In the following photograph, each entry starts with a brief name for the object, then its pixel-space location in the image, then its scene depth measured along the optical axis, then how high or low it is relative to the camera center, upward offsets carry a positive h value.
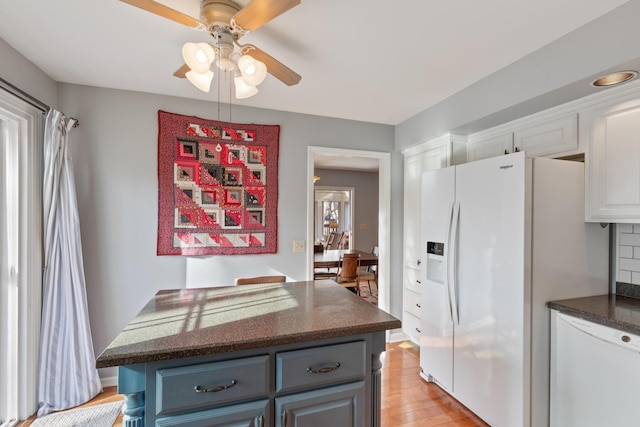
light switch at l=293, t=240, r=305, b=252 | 2.97 -0.31
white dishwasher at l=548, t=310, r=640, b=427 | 1.43 -0.84
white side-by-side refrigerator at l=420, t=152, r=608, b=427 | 1.75 -0.36
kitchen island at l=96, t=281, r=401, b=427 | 1.01 -0.56
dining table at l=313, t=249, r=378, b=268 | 4.43 -0.71
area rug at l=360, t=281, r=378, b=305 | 5.11 -1.46
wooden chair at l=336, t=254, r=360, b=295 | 4.24 -0.82
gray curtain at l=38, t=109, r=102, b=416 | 2.10 -0.60
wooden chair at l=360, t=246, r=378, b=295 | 4.60 -0.96
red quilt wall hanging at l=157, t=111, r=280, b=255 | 2.58 +0.24
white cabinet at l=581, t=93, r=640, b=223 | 1.65 +0.33
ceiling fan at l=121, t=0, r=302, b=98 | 1.20 +0.82
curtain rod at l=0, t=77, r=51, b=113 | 1.73 +0.73
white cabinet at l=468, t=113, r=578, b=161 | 1.97 +0.60
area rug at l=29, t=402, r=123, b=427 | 1.98 -1.42
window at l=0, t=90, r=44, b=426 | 1.92 -0.34
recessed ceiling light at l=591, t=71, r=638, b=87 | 1.58 +0.76
